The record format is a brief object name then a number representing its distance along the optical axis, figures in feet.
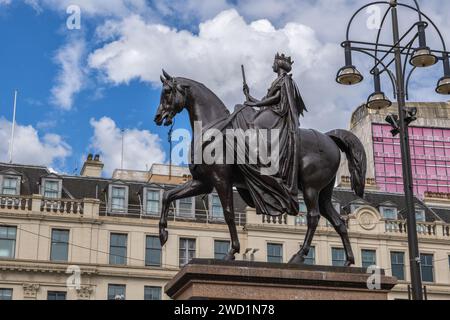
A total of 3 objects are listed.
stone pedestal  38.75
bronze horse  42.78
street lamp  52.65
